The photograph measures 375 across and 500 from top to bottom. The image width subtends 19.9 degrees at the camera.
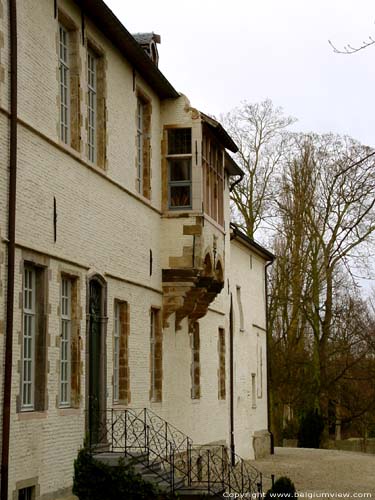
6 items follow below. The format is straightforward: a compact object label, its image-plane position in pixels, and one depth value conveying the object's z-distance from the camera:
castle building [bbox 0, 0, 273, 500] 14.50
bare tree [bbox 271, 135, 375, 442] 44.97
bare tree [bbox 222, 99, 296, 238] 48.91
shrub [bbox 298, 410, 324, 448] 45.56
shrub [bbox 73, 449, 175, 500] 16.09
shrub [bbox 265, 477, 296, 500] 16.75
